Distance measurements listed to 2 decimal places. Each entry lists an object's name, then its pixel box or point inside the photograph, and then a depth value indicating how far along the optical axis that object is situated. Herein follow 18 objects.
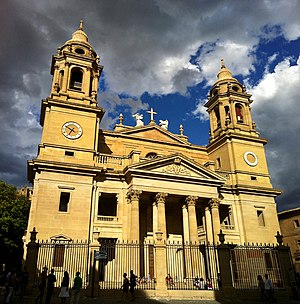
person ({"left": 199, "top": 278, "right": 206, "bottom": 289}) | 19.45
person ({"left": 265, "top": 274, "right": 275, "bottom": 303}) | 15.78
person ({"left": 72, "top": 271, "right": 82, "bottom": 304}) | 13.05
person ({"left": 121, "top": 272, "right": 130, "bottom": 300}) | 14.96
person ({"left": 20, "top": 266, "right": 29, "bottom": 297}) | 14.68
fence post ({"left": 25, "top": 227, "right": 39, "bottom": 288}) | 14.90
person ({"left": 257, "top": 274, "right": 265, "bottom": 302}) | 16.84
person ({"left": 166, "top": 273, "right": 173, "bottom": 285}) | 18.62
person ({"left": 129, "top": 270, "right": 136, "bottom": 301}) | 15.02
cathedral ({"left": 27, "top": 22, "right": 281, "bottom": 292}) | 22.69
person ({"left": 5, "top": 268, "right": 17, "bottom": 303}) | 12.48
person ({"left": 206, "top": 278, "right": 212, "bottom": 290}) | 20.36
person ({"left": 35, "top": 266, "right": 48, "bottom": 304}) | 13.43
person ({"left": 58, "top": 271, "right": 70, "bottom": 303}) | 13.20
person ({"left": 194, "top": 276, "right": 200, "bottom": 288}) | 19.66
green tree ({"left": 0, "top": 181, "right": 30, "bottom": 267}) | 28.94
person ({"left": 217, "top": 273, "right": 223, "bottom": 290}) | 17.11
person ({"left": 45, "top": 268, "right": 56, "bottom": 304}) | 13.04
